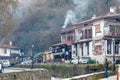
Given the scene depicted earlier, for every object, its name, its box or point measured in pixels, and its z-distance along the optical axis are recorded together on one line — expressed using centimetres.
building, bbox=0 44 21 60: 6794
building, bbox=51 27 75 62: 5056
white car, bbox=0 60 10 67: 5349
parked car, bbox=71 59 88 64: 4029
